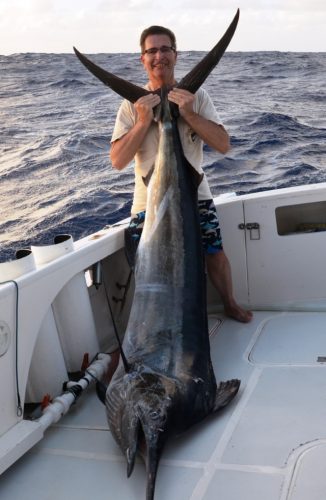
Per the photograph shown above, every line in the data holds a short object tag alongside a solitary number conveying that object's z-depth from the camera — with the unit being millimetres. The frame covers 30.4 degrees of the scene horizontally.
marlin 1852
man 2520
